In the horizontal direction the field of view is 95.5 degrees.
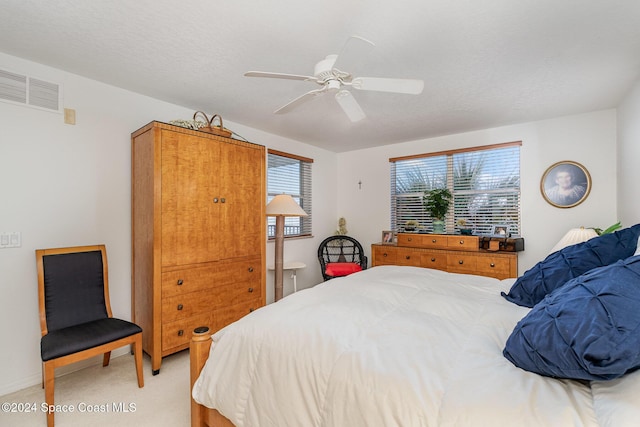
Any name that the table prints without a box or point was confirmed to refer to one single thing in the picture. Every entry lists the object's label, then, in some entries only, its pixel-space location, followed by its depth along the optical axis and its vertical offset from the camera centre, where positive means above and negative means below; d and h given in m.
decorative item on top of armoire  2.73 +0.84
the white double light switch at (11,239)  2.19 -0.20
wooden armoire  2.48 -0.19
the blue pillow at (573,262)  1.54 -0.28
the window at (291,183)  4.24 +0.46
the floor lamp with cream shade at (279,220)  3.22 -0.09
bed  0.83 -0.55
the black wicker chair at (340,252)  4.47 -0.68
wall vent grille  2.20 +0.96
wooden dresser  3.42 -0.56
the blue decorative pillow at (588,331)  0.80 -0.36
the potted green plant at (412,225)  4.47 -0.20
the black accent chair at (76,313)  1.91 -0.78
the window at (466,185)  3.82 +0.39
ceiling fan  1.73 +0.82
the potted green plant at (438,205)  4.13 +0.10
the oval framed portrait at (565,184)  3.34 +0.32
